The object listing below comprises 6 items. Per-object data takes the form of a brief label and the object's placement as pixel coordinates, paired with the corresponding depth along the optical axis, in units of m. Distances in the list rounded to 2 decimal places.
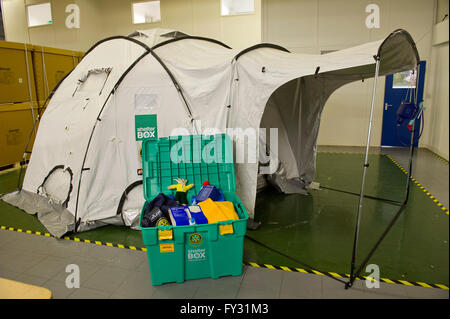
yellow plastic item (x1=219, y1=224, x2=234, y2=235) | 2.67
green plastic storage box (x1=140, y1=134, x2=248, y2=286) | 2.65
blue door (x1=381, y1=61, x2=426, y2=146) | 7.94
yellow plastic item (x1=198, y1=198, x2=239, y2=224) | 2.78
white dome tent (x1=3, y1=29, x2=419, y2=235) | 3.58
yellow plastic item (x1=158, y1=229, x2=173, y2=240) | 2.58
